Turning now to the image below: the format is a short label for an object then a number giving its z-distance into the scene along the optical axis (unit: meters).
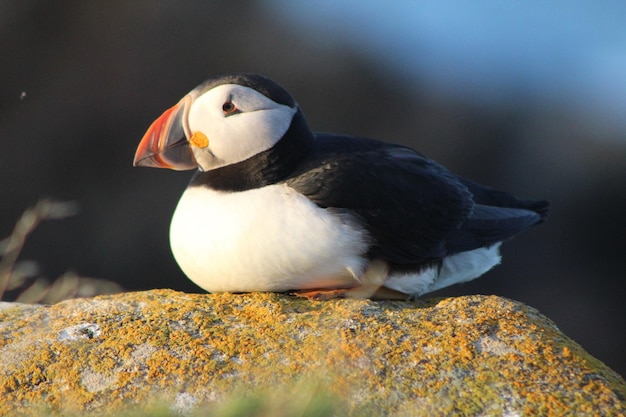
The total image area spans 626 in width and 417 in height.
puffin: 8.54
